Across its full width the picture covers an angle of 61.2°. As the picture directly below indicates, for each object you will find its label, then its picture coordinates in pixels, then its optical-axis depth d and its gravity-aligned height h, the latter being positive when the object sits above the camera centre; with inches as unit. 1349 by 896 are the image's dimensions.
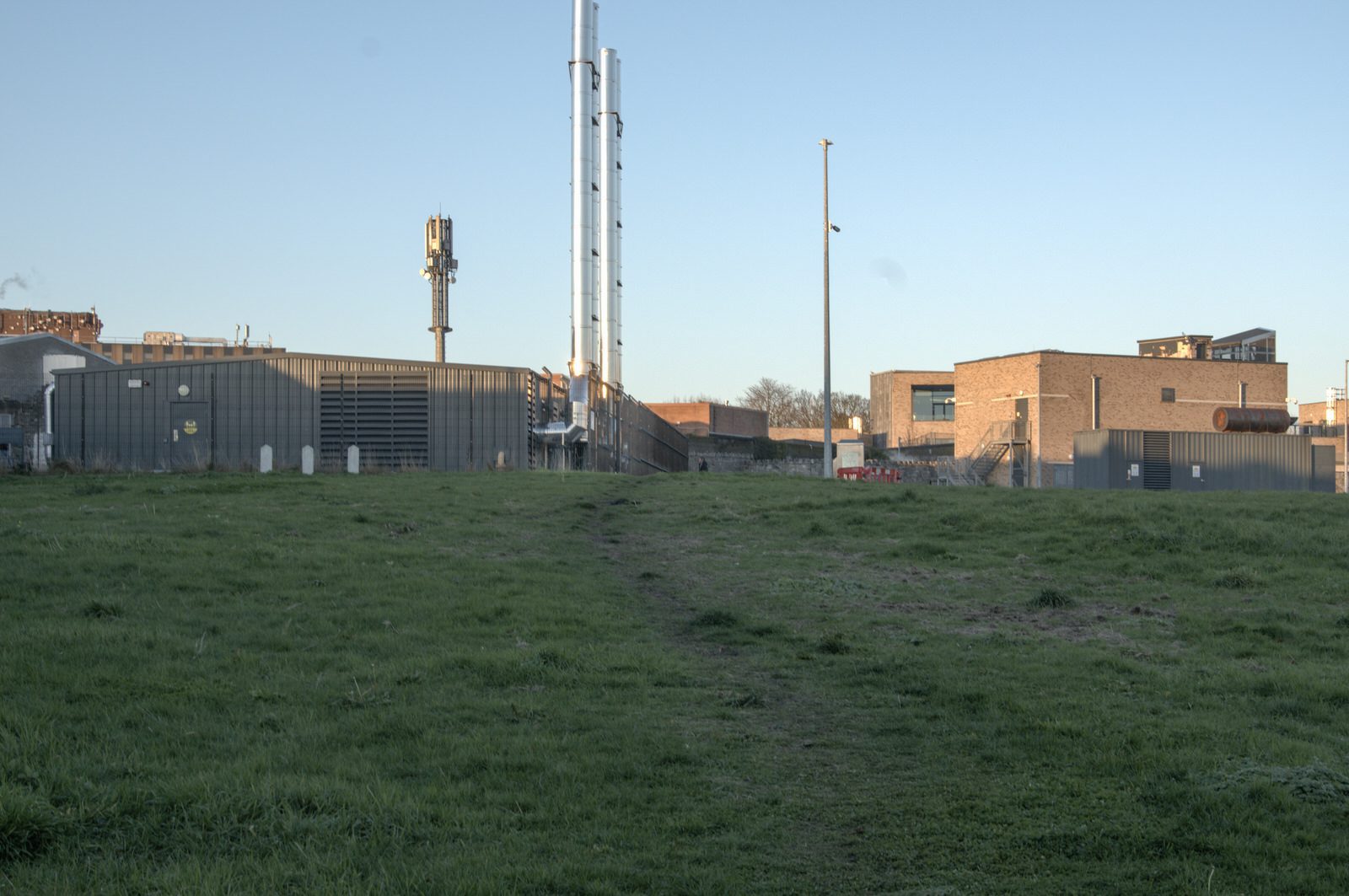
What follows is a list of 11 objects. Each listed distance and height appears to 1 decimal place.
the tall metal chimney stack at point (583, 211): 2026.3 +423.4
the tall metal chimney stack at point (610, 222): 2116.1 +426.7
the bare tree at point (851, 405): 5723.4 +222.4
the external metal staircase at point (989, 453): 2532.0 -9.9
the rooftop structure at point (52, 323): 3961.6 +434.1
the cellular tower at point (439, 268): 3363.7 +535.9
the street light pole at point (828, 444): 1541.8 +6.3
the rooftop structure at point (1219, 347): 2896.2 +269.5
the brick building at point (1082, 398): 2568.9 +120.4
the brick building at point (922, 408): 3880.4 +140.8
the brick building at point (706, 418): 3909.9 +108.0
